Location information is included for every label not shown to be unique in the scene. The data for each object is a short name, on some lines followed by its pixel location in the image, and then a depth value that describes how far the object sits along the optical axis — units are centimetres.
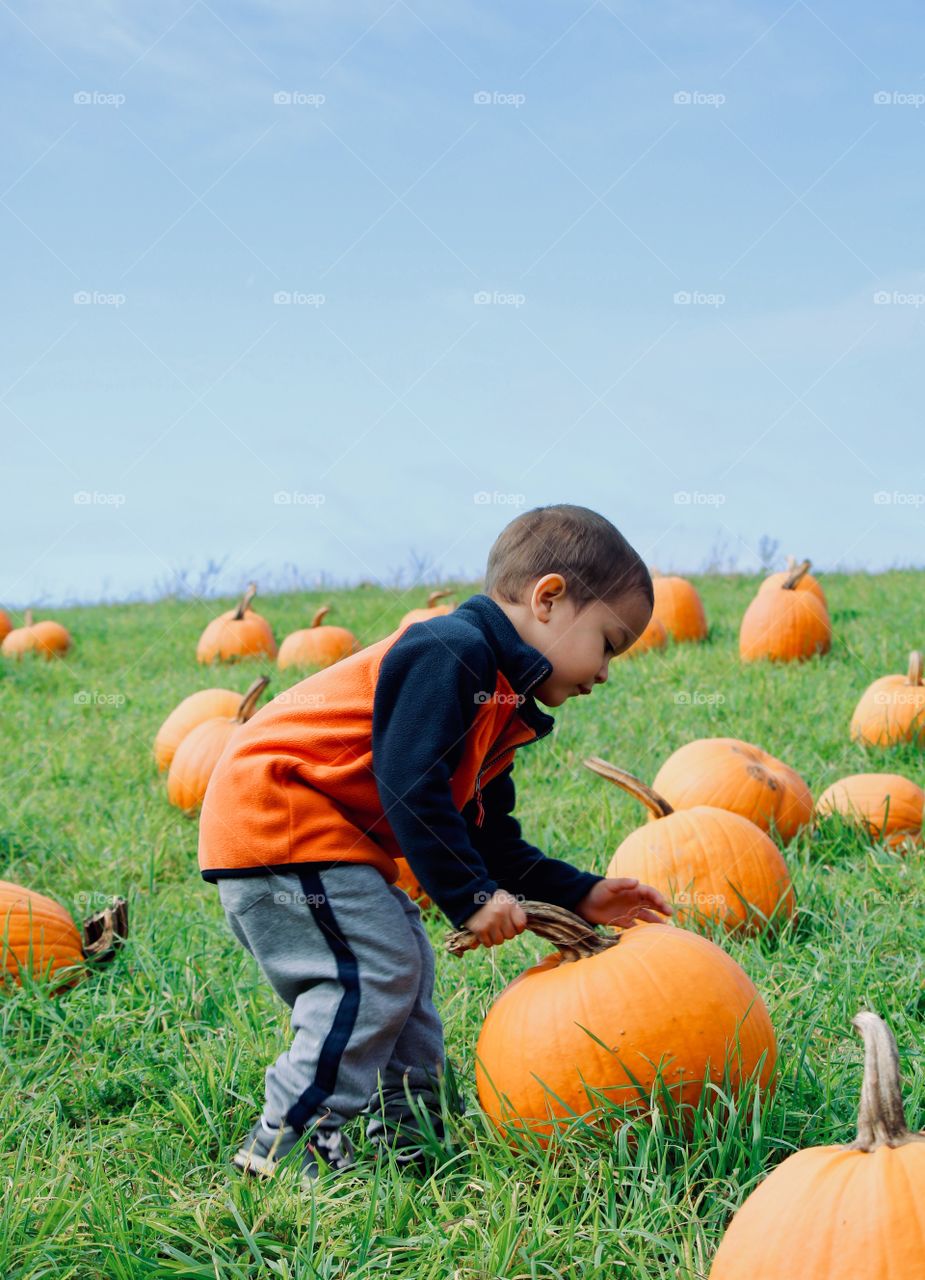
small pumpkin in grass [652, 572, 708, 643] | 843
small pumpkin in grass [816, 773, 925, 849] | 440
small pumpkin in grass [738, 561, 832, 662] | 767
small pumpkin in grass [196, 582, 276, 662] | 913
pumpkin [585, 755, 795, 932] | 352
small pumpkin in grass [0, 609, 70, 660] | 1002
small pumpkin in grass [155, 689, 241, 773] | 607
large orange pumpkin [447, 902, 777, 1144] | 226
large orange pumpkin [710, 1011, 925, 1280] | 159
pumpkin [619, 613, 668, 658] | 794
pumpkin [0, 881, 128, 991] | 340
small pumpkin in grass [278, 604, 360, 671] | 821
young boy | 230
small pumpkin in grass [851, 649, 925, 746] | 561
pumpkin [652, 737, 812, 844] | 439
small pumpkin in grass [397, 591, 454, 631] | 692
